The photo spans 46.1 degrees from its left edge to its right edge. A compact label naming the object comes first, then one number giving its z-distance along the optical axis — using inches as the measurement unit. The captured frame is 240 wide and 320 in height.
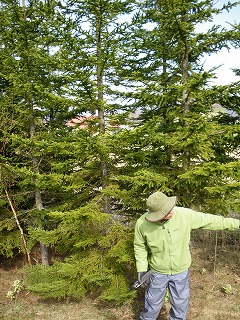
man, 158.4
